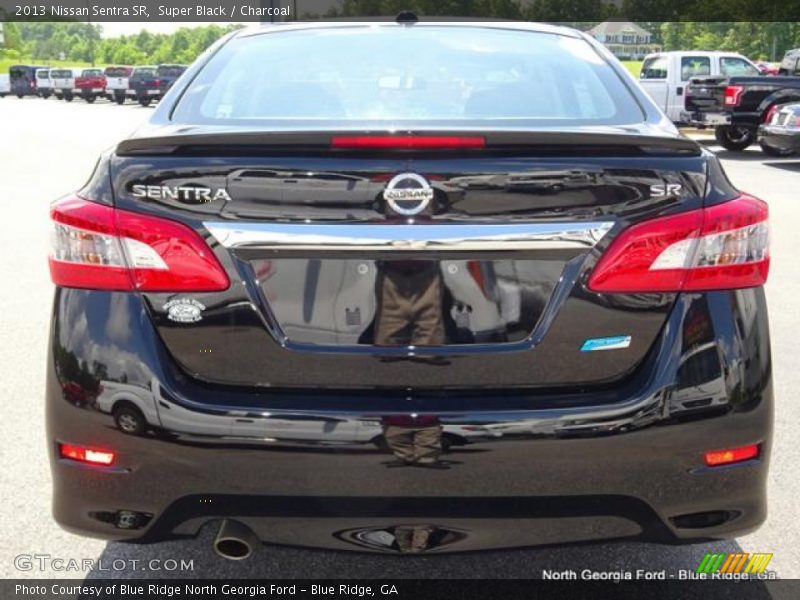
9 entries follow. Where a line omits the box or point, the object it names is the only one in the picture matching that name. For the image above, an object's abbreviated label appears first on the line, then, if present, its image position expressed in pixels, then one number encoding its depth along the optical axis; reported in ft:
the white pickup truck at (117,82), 171.94
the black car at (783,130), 54.60
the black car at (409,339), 7.45
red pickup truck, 181.27
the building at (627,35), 247.05
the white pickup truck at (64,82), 195.62
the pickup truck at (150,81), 160.45
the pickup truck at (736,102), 60.34
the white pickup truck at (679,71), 73.56
